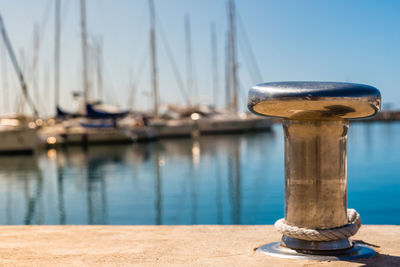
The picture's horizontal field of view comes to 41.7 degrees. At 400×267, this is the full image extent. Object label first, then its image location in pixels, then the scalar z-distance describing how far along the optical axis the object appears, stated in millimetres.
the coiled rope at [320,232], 3064
